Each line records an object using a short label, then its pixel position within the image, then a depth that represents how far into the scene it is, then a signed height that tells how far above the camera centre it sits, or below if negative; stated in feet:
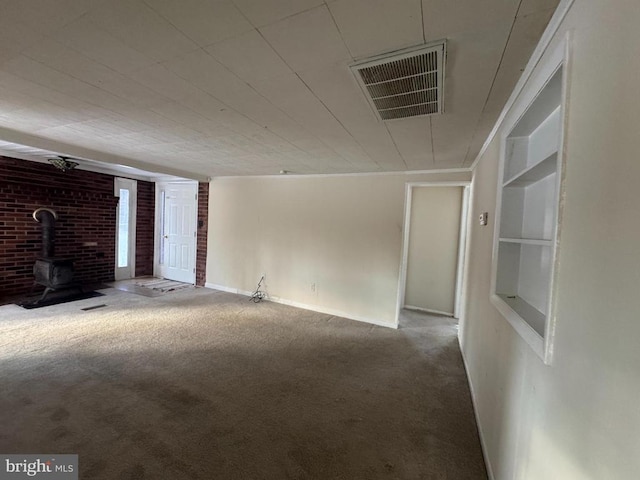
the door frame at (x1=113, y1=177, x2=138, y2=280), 18.93 +0.14
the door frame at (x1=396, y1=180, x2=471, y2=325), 13.25 -0.45
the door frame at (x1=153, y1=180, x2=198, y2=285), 20.85 -0.22
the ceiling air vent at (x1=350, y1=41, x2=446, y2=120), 4.61 +2.92
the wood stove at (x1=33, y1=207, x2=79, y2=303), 13.91 -2.42
